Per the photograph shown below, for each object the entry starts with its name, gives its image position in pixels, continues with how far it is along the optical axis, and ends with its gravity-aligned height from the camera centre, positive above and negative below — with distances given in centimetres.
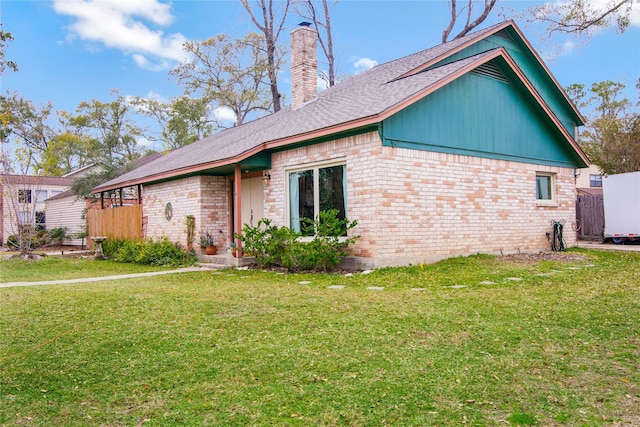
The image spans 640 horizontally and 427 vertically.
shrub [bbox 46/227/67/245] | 2610 -43
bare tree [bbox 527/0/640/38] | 881 +379
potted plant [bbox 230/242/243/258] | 1152 -70
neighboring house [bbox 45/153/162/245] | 2315 +103
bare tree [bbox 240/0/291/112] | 2628 +1085
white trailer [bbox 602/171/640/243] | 1661 +27
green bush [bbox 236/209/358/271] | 953 -48
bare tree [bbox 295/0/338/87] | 2567 +1084
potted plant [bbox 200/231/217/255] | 1318 -52
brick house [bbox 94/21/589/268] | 966 +139
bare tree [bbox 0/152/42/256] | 1478 +103
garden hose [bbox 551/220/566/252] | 1320 -65
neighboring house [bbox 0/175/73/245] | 1496 +117
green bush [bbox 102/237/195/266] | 1338 -84
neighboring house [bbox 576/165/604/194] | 3448 +258
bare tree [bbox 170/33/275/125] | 2875 +944
